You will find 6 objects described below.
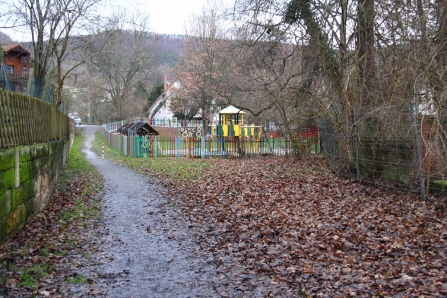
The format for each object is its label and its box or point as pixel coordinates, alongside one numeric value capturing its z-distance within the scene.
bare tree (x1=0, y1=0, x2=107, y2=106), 16.28
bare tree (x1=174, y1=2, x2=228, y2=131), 41.03
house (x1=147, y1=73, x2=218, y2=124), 46.00
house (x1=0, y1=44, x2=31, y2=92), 9.15
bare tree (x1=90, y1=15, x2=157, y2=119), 47.53
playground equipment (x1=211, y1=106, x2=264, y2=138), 27.45
